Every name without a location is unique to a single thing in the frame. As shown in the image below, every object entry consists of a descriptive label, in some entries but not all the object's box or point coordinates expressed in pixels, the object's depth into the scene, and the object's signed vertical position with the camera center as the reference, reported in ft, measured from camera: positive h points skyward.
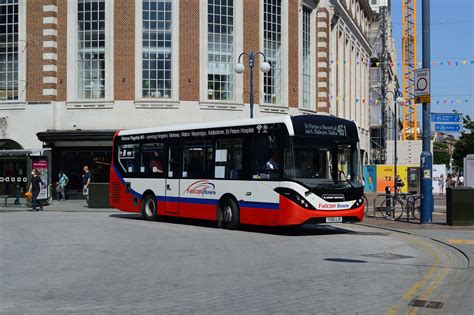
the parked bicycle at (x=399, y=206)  69.00 -4.91
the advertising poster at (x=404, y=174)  156.66 -2.83
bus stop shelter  95.35 -1.55
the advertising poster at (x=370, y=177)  166.50 -3.84
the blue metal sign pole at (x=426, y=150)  62.23 +1.31
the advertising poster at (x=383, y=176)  163.53 -3.52
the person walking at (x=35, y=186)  87.44 -3.31
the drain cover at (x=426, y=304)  24.91 -5.72
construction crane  306.55 +58.04
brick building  117.60 +18.12
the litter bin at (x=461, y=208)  60.54 -4.42
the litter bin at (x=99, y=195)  94.48 -4.89
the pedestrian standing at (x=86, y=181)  102.16 -3.02
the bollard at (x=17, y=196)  97.48 -5.25
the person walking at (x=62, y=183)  112.27 -3.66
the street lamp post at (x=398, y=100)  137.28 +13.98
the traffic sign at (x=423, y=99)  62.77 +6.45
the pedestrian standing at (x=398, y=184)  109.29 -3.75
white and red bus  51.85 -0.74
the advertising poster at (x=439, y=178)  154.68 -3.79
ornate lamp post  89.03 +13.66
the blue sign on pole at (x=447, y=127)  69.21 +3.98
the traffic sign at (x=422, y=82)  62.64 +8.13
